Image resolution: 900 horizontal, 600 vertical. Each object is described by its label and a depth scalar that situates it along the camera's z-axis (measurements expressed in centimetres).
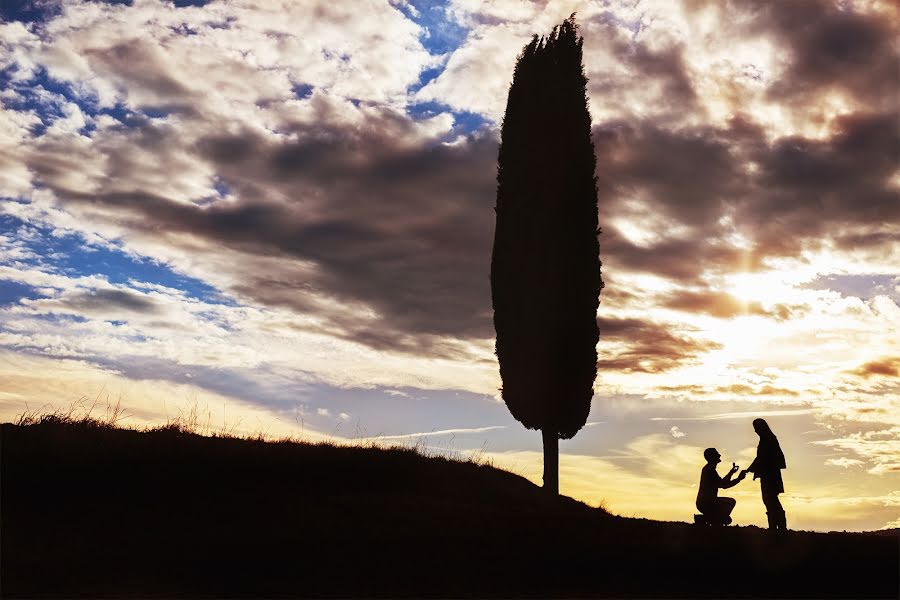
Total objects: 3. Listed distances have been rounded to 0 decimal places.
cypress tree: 2189
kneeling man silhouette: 1340
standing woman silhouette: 1290
